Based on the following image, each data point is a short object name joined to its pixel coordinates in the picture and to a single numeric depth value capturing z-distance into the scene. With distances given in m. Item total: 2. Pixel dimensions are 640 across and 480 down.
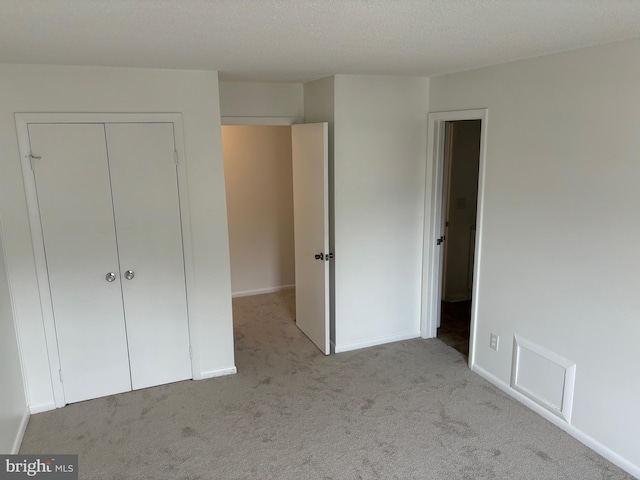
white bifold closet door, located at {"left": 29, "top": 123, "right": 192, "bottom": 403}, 3.18
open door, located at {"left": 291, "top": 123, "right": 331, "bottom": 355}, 3.85
